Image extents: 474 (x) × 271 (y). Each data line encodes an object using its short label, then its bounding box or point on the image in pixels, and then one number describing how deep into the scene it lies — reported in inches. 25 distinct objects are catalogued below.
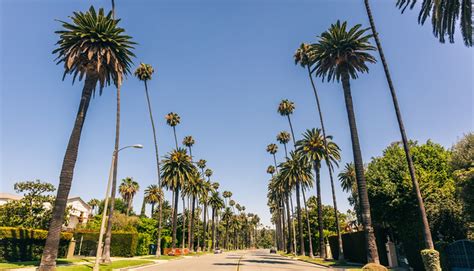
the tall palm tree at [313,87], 1473.4
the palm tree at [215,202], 3555.6
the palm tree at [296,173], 2178.9
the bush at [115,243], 1788.9
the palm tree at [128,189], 3479.3
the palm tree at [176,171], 2076.8
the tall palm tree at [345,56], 1025.0
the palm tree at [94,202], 3828.7
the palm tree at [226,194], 4932.8
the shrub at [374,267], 697.3
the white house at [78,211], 2543.8
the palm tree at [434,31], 582.9
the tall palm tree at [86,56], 853.2
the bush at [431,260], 622.5
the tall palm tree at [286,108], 2471.7
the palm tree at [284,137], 2952.8
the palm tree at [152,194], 3437.0
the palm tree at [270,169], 4079.7
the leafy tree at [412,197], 997.2
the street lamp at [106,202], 758.2
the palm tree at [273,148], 3395.7
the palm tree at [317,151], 1701.5
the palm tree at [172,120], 2444.6
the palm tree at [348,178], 2771.9
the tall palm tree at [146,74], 1958.7
